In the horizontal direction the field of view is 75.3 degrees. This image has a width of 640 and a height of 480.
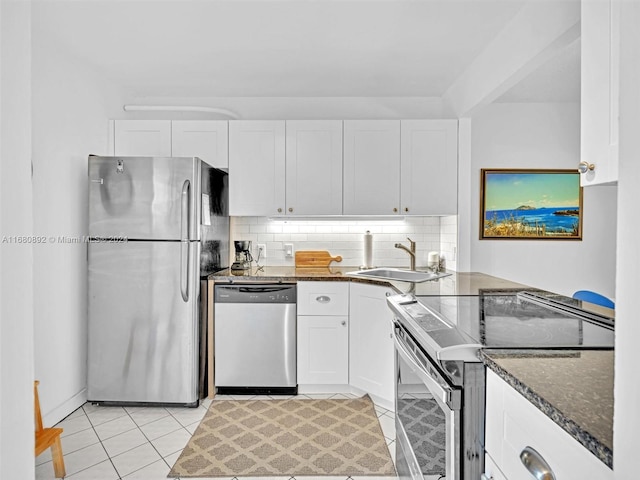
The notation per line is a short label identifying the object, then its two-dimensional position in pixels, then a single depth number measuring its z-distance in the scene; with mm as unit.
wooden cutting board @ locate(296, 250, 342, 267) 3760
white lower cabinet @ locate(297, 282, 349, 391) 3176
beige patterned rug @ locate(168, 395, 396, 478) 2203
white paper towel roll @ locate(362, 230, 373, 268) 3668
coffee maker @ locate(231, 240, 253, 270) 3426
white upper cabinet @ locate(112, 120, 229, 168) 3506
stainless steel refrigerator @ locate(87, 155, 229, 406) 2896
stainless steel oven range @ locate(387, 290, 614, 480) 1160
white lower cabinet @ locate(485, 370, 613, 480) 717
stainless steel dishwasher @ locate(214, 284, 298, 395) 3141
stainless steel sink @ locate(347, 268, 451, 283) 3174
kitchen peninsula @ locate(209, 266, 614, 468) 696
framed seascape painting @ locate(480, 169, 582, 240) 3814
